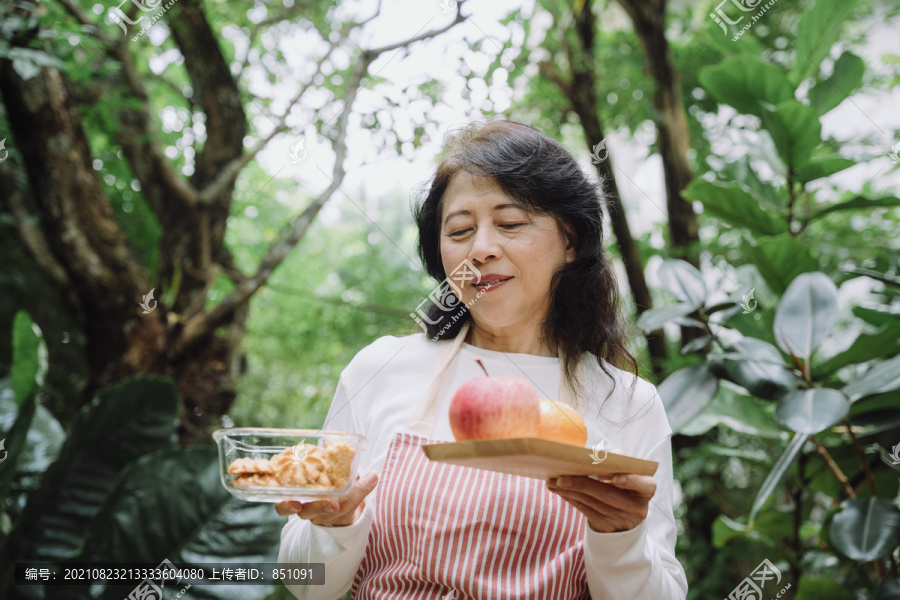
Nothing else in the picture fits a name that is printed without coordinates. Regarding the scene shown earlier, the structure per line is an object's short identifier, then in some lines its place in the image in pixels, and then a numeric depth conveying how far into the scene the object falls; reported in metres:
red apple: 0.71
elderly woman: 0.86
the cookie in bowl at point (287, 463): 0.77
